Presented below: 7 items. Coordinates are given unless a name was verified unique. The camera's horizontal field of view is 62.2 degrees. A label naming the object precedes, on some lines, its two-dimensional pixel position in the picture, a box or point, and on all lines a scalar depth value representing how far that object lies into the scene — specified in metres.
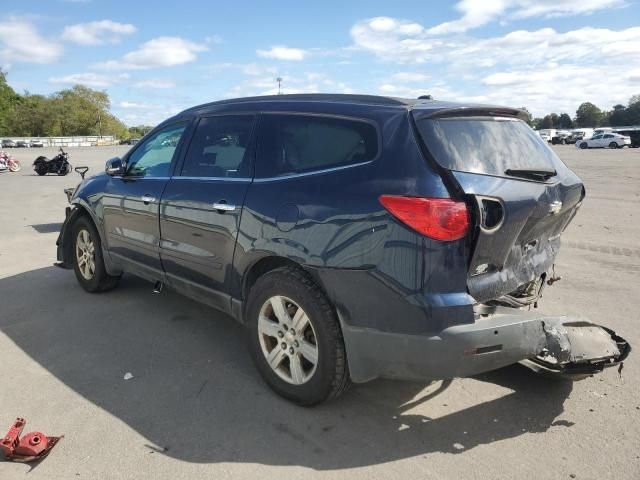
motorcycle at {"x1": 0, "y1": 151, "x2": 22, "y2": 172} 24.44
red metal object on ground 2.72
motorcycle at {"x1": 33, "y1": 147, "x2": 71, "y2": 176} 22.23
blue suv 2.69
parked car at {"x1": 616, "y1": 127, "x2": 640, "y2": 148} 52.04
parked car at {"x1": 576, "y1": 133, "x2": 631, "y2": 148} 50.50
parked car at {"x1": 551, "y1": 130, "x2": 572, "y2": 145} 67.36
